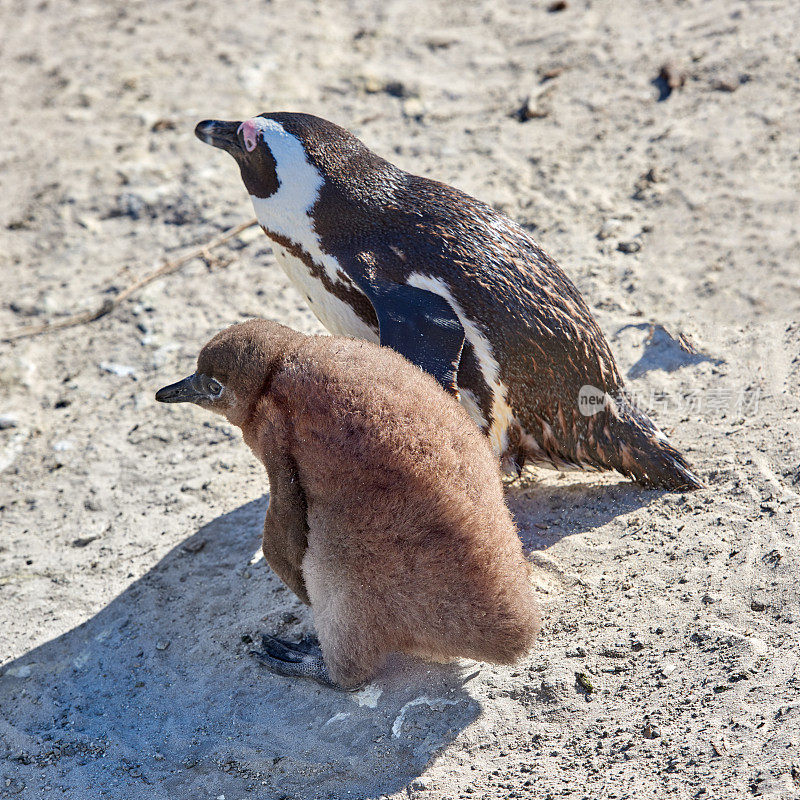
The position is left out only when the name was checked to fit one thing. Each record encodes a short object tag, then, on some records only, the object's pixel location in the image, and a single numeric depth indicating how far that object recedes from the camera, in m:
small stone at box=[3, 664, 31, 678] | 6.80
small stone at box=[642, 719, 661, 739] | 5.35
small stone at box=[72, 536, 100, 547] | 7.99
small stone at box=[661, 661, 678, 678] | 5.74
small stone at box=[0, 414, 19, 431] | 9.46
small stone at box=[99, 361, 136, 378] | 9.91
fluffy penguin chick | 5.22
